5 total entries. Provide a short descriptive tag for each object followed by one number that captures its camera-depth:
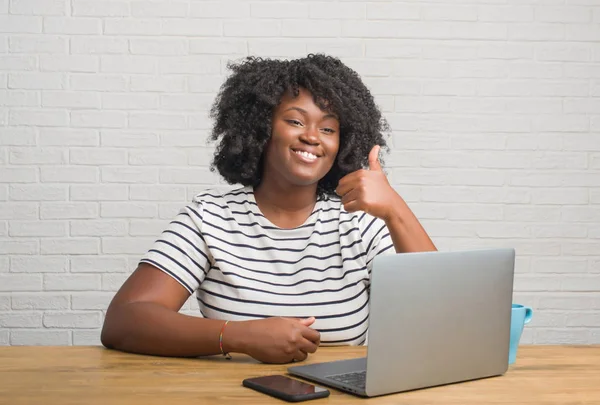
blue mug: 1.46
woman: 1.72
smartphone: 1.20
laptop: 1.19
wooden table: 1.21
